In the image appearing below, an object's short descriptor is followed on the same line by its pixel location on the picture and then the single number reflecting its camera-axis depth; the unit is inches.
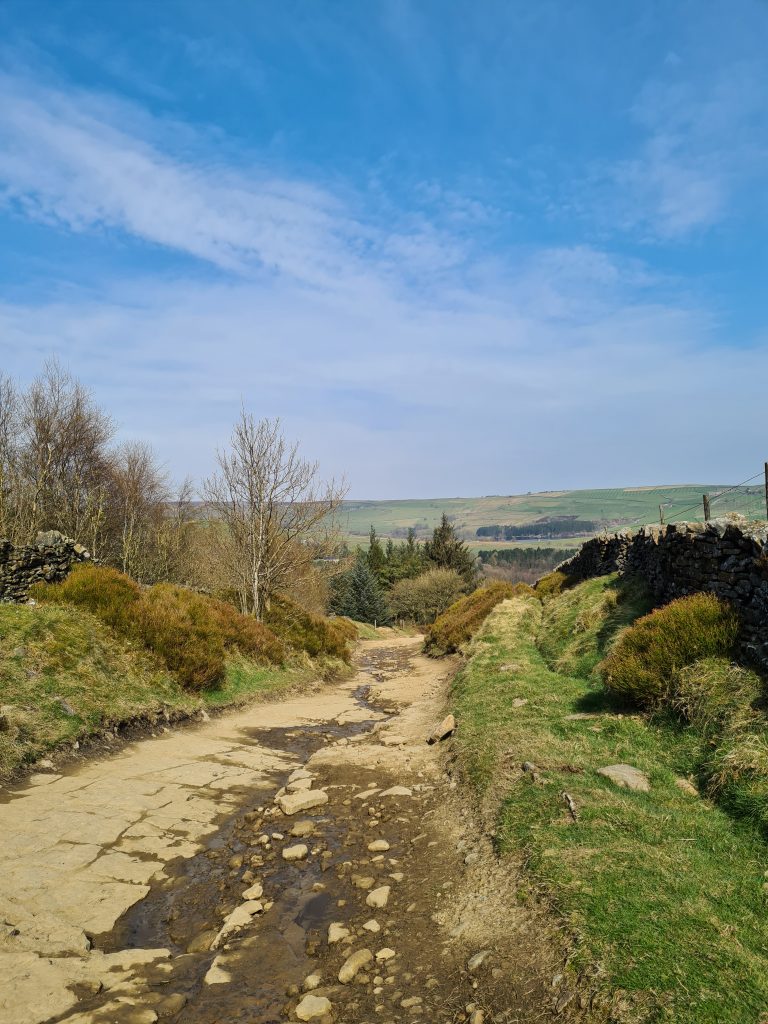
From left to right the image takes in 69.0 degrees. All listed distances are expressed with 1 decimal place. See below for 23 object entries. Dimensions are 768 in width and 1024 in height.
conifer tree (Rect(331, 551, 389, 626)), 2303.2
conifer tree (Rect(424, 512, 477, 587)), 2210.9
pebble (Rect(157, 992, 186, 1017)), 140.9
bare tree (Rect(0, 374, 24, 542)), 1115.9
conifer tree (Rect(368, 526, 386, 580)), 2822.3
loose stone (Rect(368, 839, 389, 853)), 233.8
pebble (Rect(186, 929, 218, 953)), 169.9
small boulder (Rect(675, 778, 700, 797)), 216.4
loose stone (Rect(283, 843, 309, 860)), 229.5
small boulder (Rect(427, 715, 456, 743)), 372.8
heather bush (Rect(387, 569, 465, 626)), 2005.4
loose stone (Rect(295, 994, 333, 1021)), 141.5
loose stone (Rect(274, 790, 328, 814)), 277.5
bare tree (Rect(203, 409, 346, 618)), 857.5
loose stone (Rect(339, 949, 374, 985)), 155.2
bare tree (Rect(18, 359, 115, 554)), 1195.9
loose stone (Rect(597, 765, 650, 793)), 223.1
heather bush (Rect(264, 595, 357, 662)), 772.0
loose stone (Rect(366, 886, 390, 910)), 191.8
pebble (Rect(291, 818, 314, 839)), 250.7
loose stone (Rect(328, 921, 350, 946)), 173.5
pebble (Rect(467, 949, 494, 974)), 150.6
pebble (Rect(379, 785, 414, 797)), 292.3
